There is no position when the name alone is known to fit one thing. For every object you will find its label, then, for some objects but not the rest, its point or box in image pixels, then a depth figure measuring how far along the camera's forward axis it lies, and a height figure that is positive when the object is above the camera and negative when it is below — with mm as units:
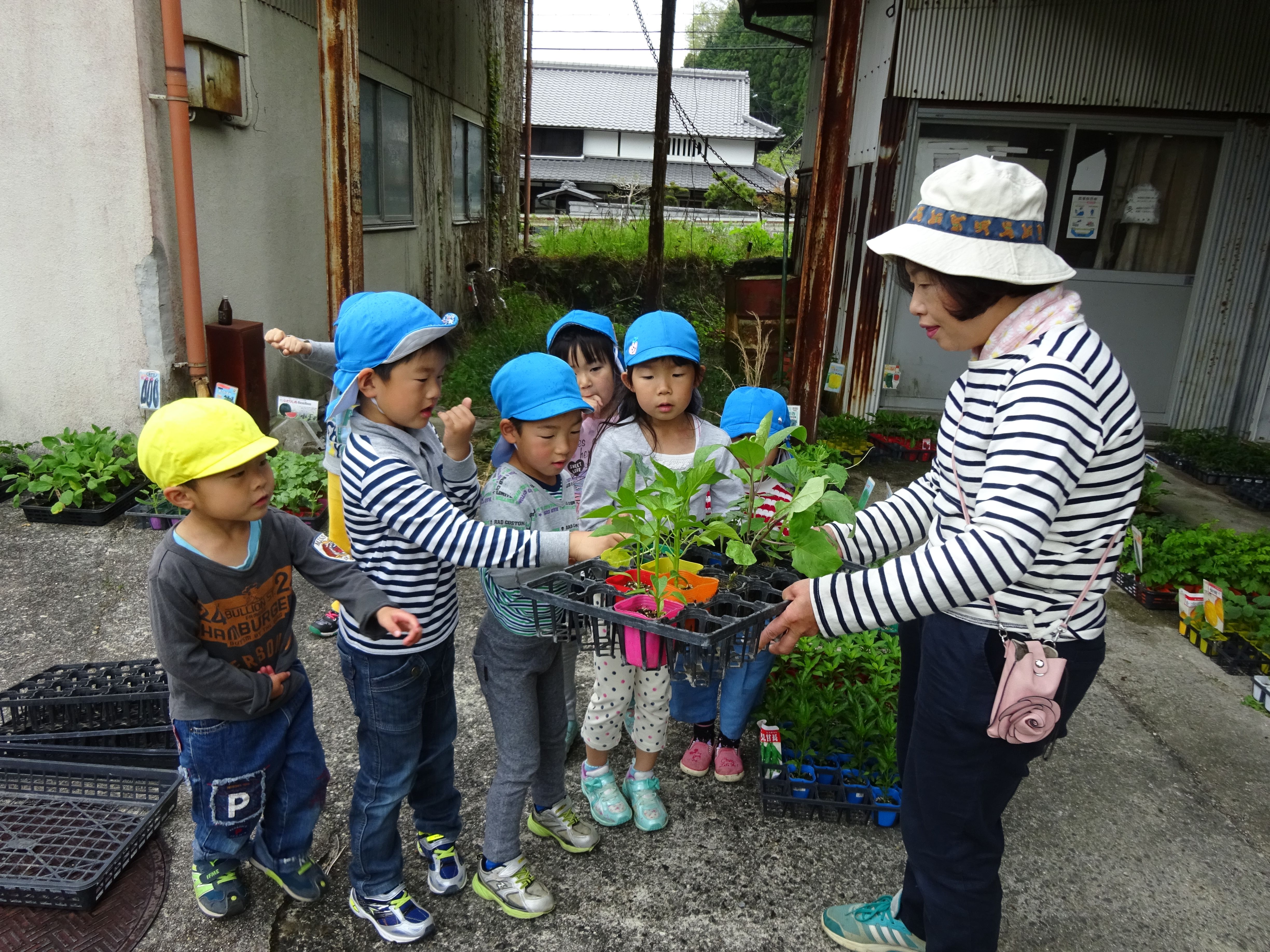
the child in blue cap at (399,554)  1972 -729
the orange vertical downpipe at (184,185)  4523 +181
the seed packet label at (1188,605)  4051 -1541
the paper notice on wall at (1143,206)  6641 +490
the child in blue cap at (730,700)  2793 -1479
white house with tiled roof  32656 +4638
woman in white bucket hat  1559 -476
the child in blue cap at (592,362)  3059 -430
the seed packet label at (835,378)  5887 -847
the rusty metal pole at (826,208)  5066 +273
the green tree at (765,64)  44969 +10149
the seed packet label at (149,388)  4797 -929
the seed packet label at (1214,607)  3846 -1465
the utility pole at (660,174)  8383 +689
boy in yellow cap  1923 -954
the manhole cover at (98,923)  2148 -1779
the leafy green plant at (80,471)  4680 -1405
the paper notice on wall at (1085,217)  6660 +381
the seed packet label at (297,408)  4016 -837
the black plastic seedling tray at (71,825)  2217 -1706
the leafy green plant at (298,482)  4742 -1427
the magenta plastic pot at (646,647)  1762 -809
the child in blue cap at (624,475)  2637 -723
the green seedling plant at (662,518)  1971 -628
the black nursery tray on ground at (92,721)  2734 -1613
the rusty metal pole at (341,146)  5012 +477
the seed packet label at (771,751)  2812 -1605
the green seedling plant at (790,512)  1925 -610
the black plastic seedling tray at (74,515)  4645 -1599
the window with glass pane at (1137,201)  6559 +522
